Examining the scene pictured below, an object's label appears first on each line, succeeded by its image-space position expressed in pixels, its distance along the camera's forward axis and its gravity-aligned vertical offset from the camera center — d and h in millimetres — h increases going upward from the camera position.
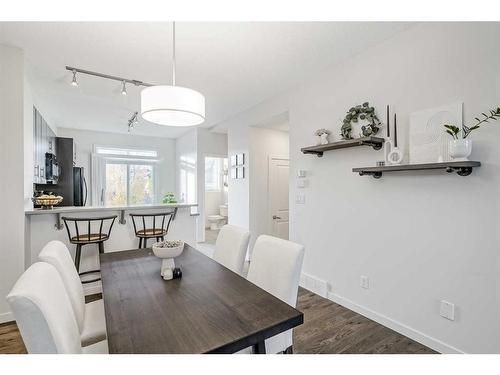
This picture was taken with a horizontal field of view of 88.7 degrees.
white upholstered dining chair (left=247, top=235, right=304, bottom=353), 1493 -537
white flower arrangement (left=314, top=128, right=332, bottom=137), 2826 +607
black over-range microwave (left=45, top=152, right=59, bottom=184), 3836 +311
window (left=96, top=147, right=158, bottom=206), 6381 +304
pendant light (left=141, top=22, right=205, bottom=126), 1523 +530
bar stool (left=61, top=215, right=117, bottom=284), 2734 -537
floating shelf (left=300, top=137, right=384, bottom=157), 2264 +410
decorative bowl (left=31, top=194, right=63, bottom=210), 2785 -138
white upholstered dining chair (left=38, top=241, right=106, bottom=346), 1479 -689
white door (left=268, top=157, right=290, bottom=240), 4457 -163
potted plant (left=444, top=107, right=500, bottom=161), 1694 +301
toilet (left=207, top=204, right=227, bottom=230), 7309 -913
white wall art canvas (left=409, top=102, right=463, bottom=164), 1870 +421
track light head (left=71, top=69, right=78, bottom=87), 2684 +1119
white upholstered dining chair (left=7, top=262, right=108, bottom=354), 890 -470
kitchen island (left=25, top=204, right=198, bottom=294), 2816 -504
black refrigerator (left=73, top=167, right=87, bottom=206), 4844 +15
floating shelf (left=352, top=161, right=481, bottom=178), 1691 +143
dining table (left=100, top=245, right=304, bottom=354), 979 -584
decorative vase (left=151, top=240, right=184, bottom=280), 1604 -427
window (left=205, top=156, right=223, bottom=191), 7980 +417
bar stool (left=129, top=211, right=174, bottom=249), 3107 -536
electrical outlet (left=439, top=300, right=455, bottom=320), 1892 -931
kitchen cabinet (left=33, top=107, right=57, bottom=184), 3207 +615
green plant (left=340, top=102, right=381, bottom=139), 2344 +655
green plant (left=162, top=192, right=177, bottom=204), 3849 -177
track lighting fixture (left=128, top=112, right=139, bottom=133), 4504 +1232
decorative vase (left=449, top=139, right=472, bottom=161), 1699 +252
